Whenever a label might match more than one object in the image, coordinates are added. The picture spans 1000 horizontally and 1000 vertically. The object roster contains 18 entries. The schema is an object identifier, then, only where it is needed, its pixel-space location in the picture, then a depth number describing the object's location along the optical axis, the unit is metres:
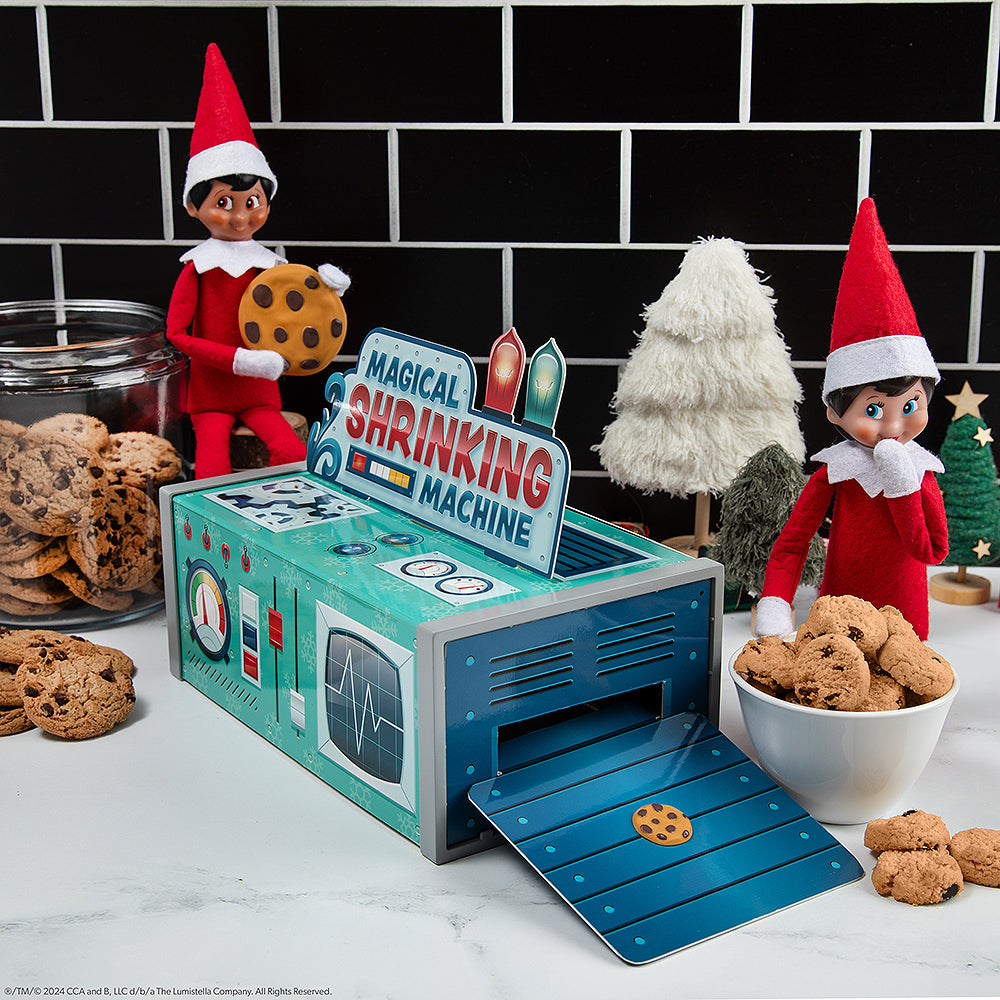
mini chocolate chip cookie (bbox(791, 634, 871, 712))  0.91
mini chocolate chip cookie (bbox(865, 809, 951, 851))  0.90
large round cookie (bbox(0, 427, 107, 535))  1.29
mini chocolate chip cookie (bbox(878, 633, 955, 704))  0.92
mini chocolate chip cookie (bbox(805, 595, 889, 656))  0.94
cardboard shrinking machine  0.90
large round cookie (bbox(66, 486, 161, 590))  1.32
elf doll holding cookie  1.37
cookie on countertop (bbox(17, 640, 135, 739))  1.13
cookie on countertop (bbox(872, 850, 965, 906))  0.87
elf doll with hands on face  1.05
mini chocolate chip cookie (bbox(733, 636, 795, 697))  0.95
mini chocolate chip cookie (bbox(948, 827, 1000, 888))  0.90
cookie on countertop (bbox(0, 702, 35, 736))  1.14
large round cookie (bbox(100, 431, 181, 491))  1.35
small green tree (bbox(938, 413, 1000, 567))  1.42
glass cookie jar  1.30
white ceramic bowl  0.92
